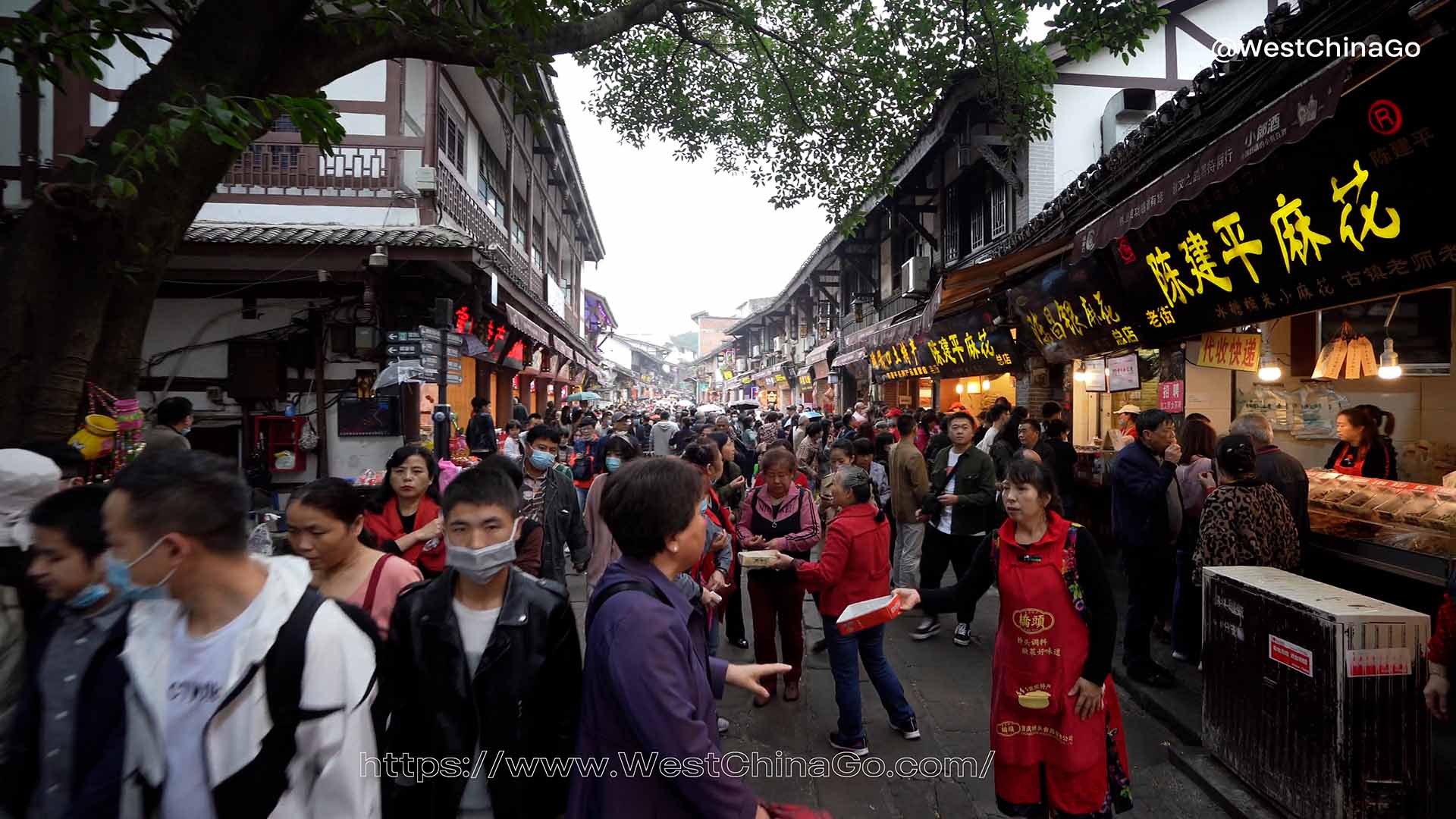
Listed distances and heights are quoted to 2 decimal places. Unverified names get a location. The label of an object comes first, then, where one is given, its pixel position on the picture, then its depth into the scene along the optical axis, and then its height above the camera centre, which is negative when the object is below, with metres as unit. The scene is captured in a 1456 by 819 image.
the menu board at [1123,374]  7.18 +0.45
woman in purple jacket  1.55 -0.68
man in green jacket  5.60 -0.88
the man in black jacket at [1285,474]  4.59 -0.45
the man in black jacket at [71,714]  1.58 -0.80
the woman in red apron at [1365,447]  6.13 -0.33
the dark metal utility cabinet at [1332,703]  2.70 -1.32
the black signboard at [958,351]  9.61 +1.09
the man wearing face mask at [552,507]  4.80 -0.76
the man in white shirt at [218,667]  1.53 -0.65
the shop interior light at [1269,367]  6.32 +0.47
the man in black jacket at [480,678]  1.92 -0.85
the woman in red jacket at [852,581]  3.82 -1.06
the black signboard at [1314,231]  3.15 +1.22
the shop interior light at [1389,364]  5.69 +0.46
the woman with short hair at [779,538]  4.50 -0.92
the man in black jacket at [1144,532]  4.61 -0.91
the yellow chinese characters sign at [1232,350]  6.15 +0.62
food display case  4.34 -0.87
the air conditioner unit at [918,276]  13.47 +2.96
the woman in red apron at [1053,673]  2.59 -1.12
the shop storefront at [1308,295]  3.29 +0.97
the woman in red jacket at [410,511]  3.54 -0.60
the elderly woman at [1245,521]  3.86 -0.68
